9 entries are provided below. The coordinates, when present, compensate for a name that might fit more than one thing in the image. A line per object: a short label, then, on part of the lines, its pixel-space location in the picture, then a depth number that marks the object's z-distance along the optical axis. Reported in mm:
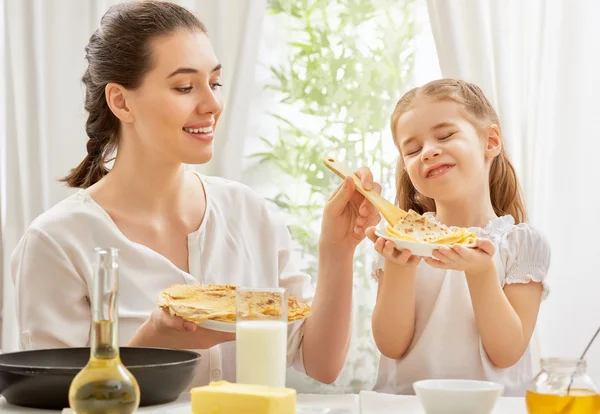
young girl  2233
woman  2205
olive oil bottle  1457
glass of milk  1665
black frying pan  1634
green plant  3355
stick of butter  1515
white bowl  1549
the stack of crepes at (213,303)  1666
